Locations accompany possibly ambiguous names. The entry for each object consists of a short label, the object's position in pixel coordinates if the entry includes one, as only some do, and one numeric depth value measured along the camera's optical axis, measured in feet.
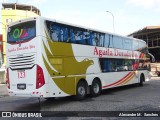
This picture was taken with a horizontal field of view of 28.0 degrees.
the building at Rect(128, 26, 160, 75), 161.91
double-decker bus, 44.73
